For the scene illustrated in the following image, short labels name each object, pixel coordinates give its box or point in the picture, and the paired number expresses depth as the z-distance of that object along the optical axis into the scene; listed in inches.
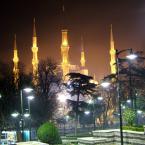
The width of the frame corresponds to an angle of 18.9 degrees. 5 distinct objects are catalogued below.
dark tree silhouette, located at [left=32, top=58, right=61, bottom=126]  2348.7
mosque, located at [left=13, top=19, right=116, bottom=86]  5609.3
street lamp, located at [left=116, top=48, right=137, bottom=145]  837.1
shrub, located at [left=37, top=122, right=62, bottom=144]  1273.4
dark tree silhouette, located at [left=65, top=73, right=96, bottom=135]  2330.2
